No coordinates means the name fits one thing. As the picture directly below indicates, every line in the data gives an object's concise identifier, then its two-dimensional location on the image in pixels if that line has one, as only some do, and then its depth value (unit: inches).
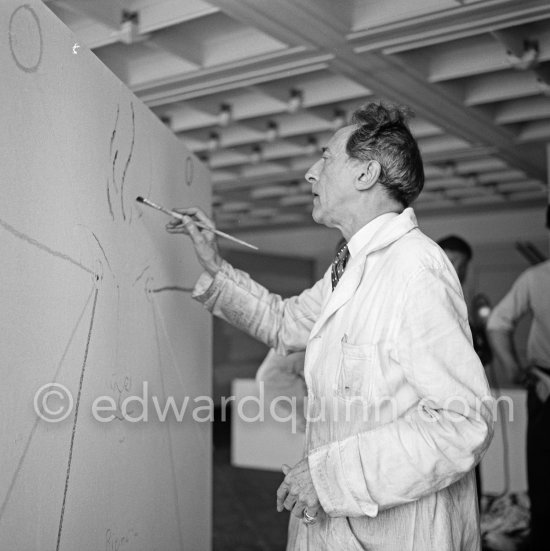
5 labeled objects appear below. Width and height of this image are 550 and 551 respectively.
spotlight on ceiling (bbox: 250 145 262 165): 146.5
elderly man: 41.3
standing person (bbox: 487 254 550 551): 101.3
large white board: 38.6
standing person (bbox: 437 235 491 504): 110.0
